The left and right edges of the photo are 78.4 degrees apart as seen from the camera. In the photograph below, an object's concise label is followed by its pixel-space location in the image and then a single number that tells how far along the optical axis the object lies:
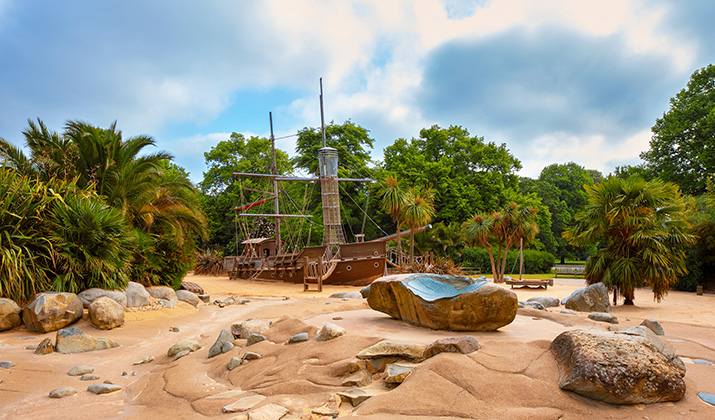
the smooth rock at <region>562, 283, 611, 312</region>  11.02
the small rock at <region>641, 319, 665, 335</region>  6.90
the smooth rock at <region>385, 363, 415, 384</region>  4.56
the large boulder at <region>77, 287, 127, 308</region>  9.85
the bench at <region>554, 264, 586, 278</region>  33.25
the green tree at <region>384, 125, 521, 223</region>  34.72
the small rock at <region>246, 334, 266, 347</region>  6.80
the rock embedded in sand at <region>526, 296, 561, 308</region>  12.18
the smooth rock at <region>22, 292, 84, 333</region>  8.51
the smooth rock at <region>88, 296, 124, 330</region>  8.93
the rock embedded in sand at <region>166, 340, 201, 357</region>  7.09
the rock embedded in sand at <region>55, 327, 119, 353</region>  7.44
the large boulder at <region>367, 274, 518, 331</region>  6.62
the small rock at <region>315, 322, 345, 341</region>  6.15
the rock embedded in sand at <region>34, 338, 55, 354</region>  7.21
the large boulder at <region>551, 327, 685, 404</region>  3.90
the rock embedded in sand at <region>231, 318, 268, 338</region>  7.36
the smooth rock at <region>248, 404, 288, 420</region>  4.05
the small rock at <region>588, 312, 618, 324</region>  8.47
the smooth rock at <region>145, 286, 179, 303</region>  12.52
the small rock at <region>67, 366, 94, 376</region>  6.24
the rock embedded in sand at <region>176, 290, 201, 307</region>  13.31
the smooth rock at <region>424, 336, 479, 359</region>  4.93
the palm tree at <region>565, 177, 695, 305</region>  11.77
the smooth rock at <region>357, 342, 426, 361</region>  5.15
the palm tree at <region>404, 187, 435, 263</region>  23.11
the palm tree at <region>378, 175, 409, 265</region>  23.02
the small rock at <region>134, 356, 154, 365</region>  7.05
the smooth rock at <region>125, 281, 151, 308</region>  11.13
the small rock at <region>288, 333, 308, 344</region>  6.37
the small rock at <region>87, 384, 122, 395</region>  5.48
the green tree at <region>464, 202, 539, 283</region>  22.68
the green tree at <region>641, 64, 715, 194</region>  27.44
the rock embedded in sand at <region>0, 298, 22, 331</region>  8.49
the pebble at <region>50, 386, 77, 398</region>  5.25
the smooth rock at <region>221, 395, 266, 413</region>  4.39
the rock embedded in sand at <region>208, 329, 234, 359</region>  6.78
